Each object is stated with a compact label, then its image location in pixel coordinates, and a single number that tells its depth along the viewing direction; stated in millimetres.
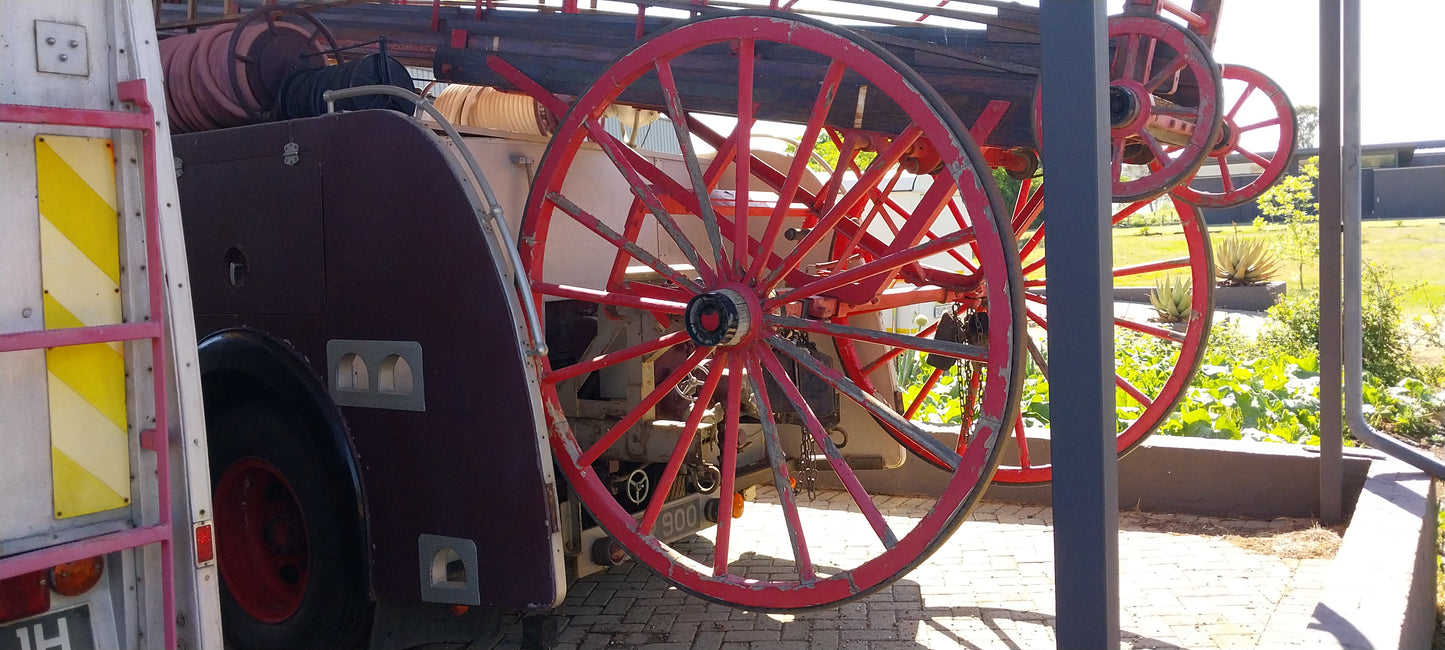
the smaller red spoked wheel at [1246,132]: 4371
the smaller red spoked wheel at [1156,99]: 3498
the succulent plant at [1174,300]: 13062
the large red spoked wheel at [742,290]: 3338
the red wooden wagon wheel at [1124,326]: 4832
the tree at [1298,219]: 13422
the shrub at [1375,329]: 8975
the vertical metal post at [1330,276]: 5555
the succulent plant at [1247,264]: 16266
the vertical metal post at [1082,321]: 2447
